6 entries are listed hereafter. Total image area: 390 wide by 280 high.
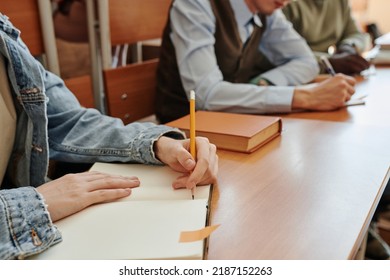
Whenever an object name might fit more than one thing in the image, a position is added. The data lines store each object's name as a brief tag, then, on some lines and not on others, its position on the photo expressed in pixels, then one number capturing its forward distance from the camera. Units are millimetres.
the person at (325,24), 2084
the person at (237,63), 1082
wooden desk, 484
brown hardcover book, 786
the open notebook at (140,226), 450
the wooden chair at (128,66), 1235
